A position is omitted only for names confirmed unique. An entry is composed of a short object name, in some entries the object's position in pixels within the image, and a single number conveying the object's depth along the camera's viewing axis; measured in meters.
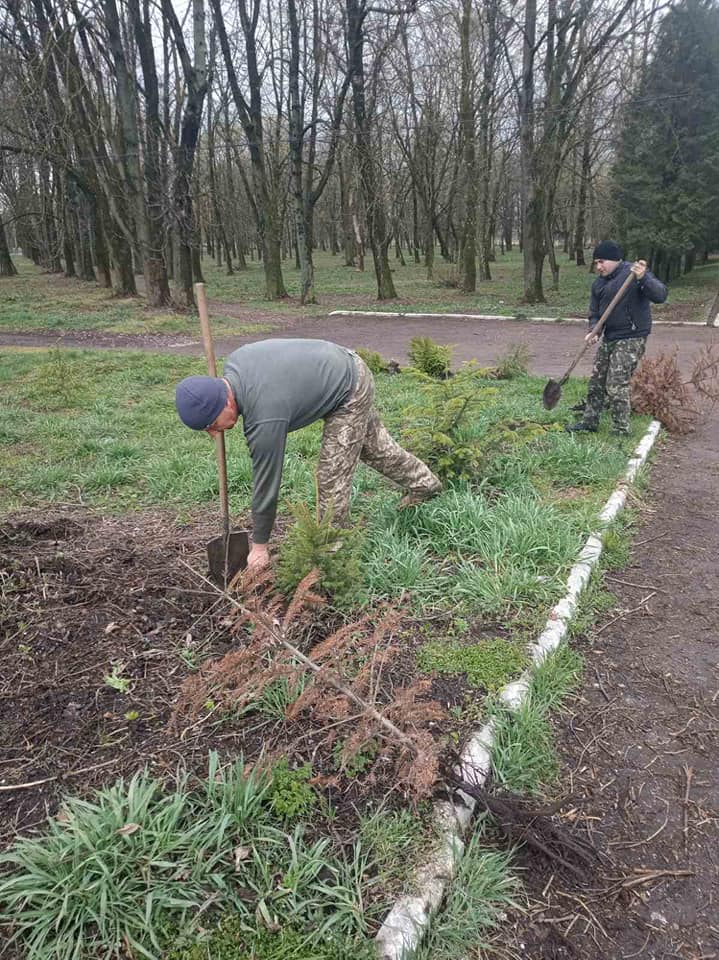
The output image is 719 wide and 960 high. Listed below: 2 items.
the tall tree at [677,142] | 19.36
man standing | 5.71
